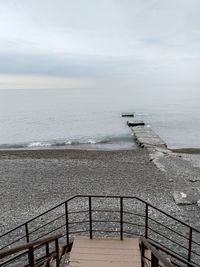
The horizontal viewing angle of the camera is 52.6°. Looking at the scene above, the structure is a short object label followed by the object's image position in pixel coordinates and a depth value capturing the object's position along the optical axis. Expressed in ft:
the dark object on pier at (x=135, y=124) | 135.79
